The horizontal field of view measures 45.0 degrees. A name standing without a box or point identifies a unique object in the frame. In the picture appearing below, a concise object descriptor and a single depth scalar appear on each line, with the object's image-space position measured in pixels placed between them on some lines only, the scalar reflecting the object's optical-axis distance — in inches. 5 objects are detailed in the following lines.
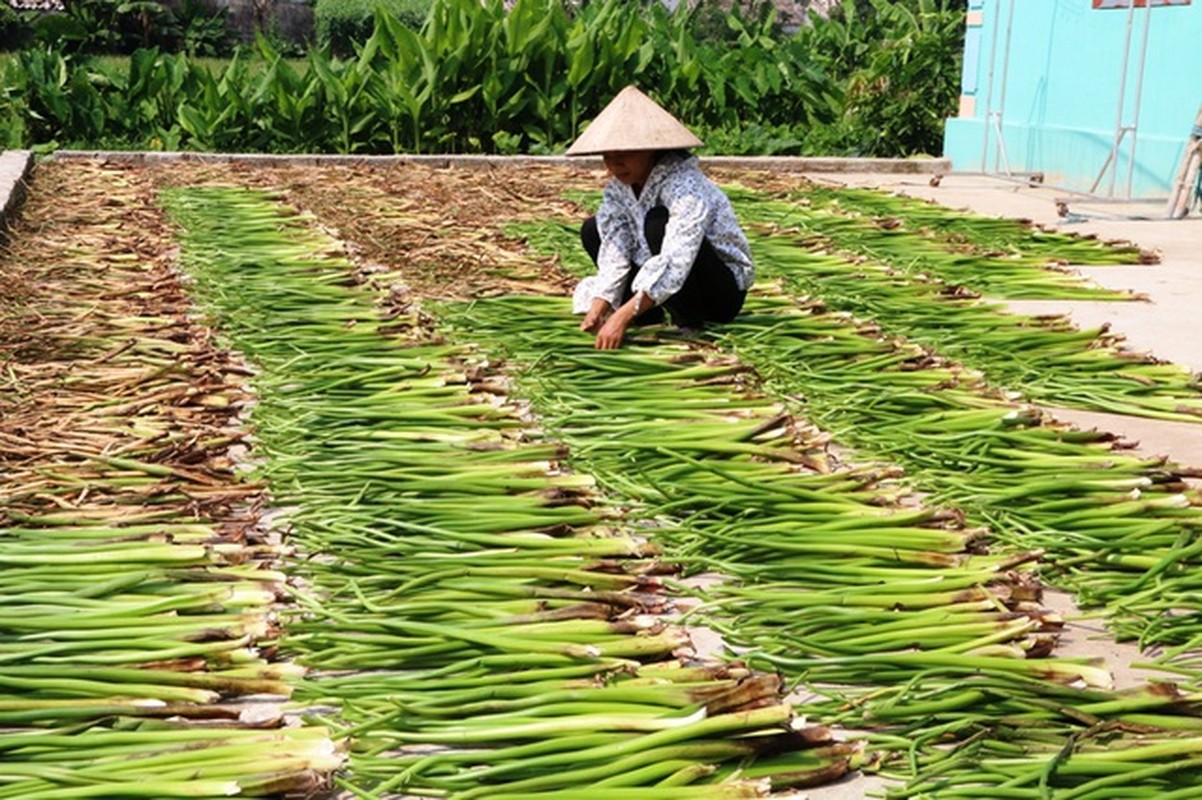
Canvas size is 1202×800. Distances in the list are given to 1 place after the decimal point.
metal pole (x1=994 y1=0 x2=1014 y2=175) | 381.4
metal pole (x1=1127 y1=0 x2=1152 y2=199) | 311.7
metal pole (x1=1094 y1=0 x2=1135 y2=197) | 314.3
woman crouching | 157.3
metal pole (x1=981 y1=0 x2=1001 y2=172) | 388.5
